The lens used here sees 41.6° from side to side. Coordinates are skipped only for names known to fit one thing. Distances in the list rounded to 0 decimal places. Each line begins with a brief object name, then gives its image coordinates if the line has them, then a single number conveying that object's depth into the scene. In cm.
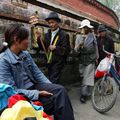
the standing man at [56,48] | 266
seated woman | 161
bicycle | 273
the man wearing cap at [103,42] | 336
